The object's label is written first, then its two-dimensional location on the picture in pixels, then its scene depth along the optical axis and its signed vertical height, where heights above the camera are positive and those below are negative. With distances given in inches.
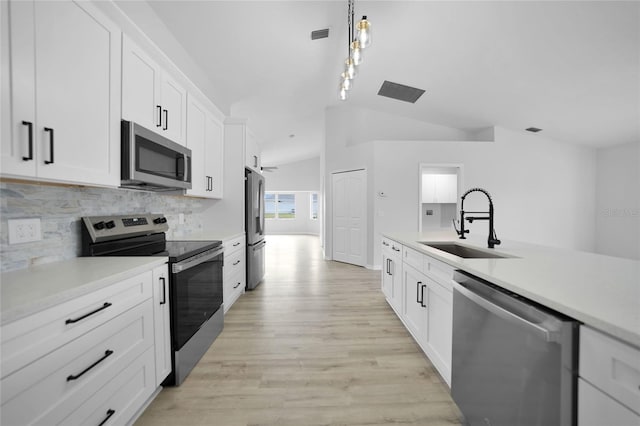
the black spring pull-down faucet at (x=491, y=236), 72.2 -6.9
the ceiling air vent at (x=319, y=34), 123.4 +85.2
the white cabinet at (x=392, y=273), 100.6 -26.8
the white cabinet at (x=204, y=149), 102.5 +27.0
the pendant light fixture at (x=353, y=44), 88.1 +62.6
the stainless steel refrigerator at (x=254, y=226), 142.3 -9.3
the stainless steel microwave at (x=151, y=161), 63.6 +14.0
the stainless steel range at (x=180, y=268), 66.1 -16.9
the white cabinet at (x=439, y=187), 219.6 +20.4
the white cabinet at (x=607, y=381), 25.6 -18.0
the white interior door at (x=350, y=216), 216.5 -4.9
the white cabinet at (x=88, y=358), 32.9 -23.6
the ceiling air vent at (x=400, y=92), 187.7 +90.1
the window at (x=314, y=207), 476.1 +6.3
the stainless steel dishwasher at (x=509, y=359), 31.9 -22.4
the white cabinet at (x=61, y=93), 40.3 +21.4
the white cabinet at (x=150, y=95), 64.8 +33.4
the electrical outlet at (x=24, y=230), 50.1 -4.3
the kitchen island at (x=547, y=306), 27.1 -14.9
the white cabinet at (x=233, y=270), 110.4 -28.3
